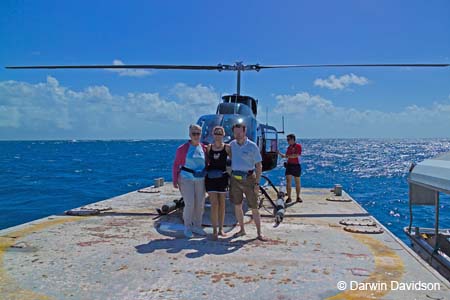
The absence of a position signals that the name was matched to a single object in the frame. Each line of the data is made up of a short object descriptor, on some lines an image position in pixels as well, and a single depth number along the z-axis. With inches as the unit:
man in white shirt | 211.6
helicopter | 309.1
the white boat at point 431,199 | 209.8
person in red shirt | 343.9
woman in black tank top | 211.9
